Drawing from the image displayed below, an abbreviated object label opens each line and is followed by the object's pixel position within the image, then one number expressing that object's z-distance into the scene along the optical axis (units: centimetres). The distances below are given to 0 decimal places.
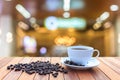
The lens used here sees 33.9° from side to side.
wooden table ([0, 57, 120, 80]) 58
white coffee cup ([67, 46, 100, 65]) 66
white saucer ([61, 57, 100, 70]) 66
